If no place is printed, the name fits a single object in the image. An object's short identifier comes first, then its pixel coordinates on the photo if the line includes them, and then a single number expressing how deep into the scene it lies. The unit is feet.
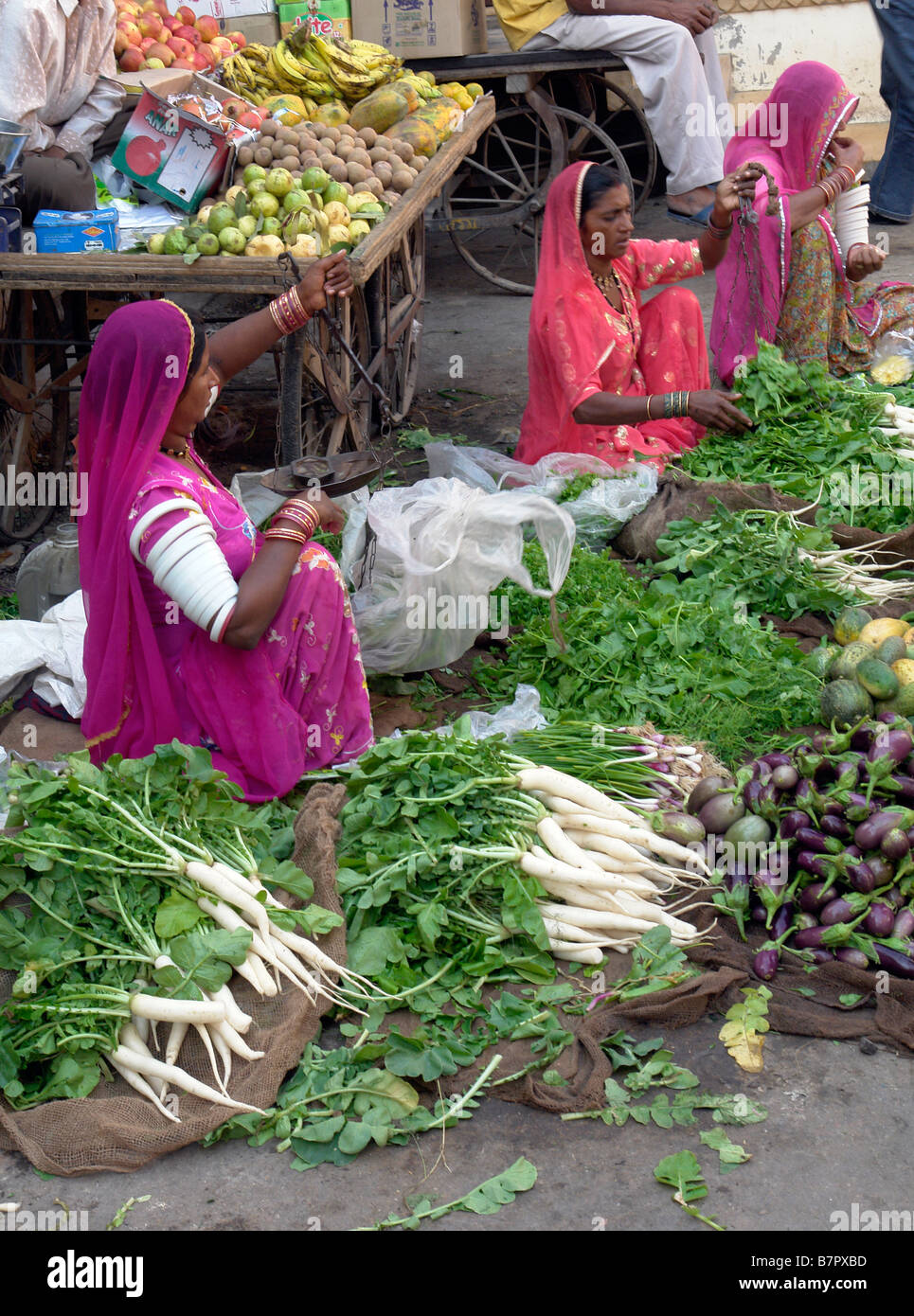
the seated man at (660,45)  22.53
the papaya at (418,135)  17.83
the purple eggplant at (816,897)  8.60
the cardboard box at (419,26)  22.11
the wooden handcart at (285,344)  13.55
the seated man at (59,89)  14.69
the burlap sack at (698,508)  13.23
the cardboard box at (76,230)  13.99
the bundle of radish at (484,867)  8.48
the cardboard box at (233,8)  21.88
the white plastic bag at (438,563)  10.91
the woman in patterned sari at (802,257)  15.97
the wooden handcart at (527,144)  23.48
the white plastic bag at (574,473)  13.98
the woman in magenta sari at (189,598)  8.87
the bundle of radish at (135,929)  7.65
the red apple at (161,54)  18.37
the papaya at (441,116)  18.53
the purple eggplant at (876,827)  8.63
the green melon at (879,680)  10.13
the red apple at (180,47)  19.04
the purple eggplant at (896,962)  8.27
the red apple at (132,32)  18.16
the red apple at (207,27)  20.35
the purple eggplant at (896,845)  8.50
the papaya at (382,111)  18.40
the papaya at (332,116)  18.47
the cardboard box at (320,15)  21.30
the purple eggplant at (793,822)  8.89
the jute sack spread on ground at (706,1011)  7.72
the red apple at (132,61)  17.93
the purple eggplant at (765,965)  8.40
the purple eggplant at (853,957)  8.36
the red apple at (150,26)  18.98
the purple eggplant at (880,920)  8.43
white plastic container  13.12
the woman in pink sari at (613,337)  14.21
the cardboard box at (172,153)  15.51
